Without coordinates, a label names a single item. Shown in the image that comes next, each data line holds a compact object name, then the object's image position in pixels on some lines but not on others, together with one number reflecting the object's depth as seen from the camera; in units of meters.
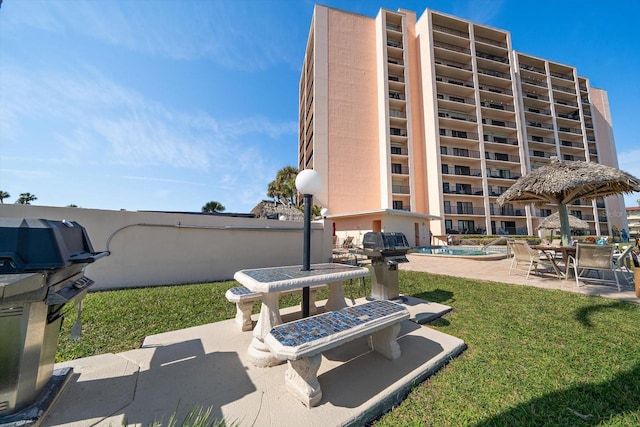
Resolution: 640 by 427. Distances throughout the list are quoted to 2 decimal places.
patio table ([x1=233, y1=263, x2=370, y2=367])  2.23
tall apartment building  22.55
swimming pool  10.93
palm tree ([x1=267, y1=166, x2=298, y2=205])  23.95
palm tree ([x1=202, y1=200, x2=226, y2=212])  28.44
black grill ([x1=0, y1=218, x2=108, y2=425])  1.38
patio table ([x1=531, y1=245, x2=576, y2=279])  5.79
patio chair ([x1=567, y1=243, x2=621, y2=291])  4.84
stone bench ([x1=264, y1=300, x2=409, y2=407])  1.70
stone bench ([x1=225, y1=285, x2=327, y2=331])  3.07
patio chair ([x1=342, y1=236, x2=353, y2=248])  16.78
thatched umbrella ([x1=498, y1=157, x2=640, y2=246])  5.91
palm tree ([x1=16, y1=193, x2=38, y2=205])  25.55
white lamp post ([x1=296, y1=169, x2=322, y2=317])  2.89
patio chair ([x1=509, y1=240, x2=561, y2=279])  6.08
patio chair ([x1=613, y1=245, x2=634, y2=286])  5.03
